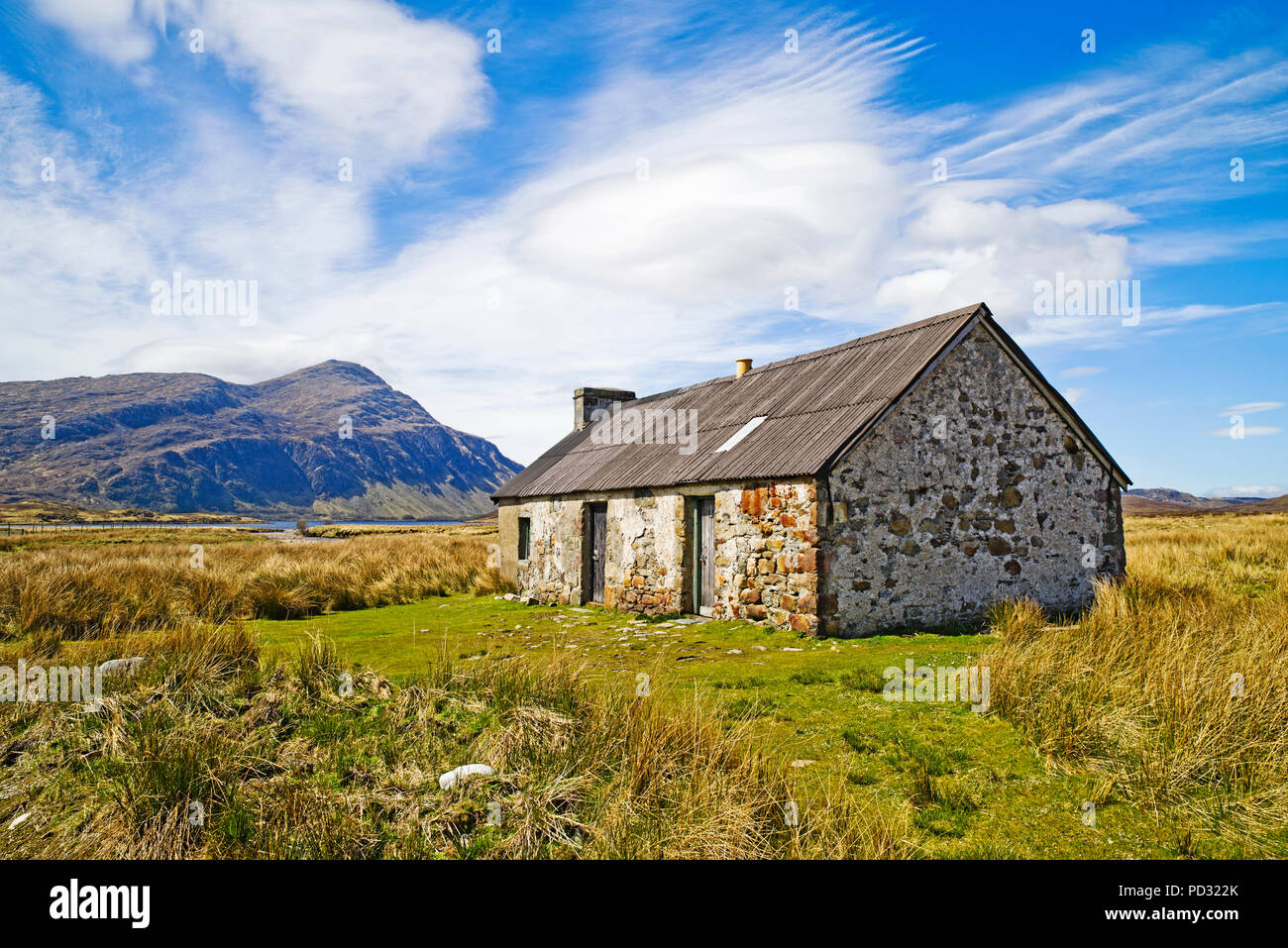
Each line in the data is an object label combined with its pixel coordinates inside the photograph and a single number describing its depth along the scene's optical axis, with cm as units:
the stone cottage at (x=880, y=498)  1113
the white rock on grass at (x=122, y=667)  651
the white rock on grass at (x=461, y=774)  467
